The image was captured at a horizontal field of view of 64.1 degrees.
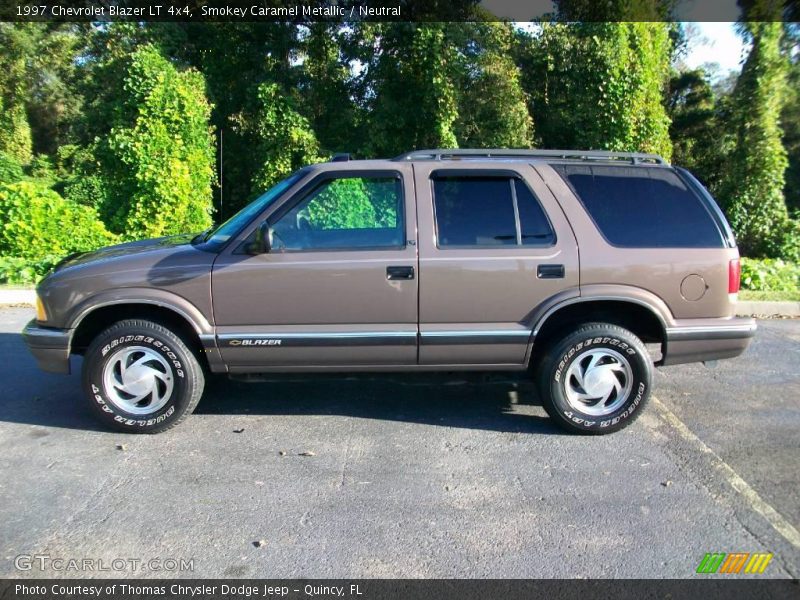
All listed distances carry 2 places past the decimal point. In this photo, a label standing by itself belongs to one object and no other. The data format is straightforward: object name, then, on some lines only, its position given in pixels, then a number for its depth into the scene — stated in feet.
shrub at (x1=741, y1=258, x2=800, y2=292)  30.94
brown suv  14.02
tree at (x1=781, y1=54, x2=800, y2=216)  55.47
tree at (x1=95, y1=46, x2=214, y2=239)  38.68
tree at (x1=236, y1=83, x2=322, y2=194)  41.78
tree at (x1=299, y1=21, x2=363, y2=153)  45.03
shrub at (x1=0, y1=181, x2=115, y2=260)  34.04
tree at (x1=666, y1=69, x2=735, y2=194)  55.67
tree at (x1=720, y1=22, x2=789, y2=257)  39.47
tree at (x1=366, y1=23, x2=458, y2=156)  40.32
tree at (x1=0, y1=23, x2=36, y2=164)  73.00
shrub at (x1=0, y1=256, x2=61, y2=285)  31.17
